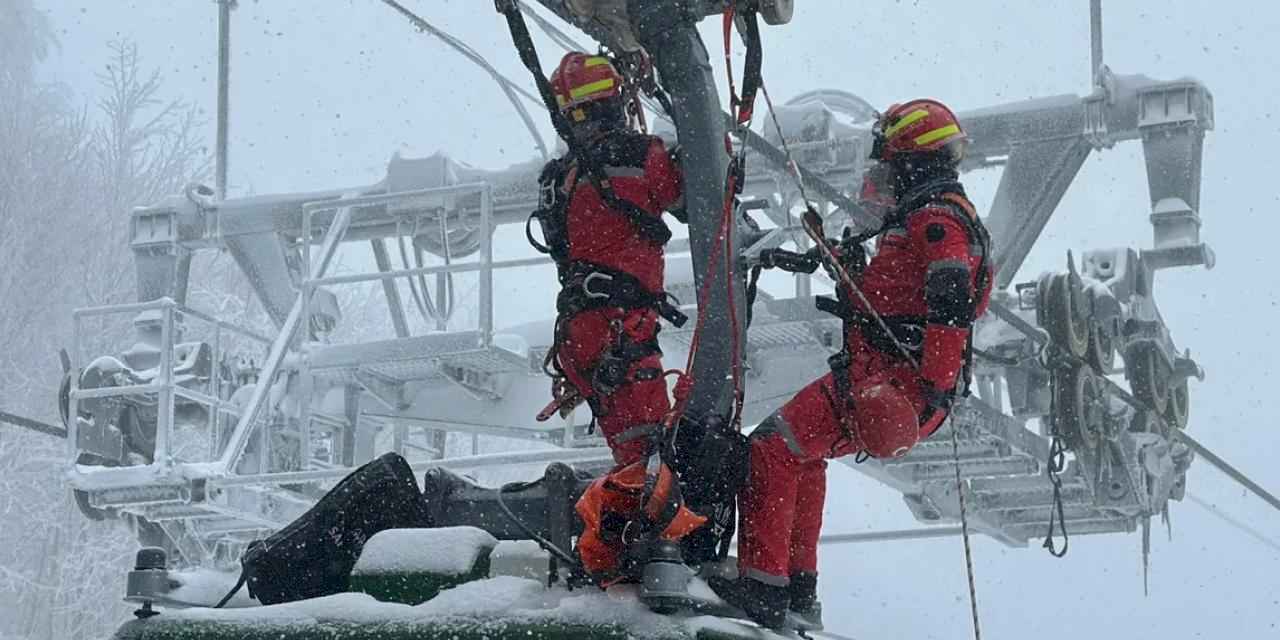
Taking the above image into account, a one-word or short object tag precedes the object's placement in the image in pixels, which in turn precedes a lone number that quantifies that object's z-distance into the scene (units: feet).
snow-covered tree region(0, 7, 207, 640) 97.09
